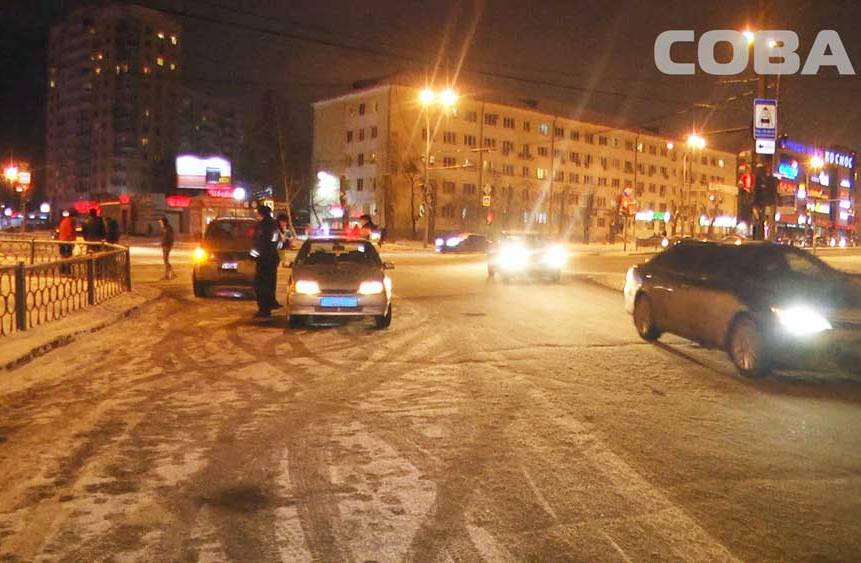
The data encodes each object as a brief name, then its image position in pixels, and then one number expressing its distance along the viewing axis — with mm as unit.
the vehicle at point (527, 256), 24875
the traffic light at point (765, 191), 18328
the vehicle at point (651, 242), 69000
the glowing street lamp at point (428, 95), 44662
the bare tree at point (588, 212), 91481
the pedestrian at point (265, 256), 15039
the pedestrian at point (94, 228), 22359
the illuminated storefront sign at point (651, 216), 89812
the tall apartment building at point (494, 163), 81562
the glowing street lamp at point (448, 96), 43406
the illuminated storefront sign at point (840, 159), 129500
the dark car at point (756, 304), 9094
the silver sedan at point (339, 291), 13305
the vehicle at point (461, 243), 52469
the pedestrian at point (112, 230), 24977
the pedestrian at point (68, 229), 22688
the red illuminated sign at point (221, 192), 69375
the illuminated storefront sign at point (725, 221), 113075
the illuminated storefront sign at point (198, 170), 74000
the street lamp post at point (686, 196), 91712
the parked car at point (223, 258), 17938
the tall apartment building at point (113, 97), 129250
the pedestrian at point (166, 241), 23484
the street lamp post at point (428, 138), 43938
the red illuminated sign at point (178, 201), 70875
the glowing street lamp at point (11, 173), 51344
